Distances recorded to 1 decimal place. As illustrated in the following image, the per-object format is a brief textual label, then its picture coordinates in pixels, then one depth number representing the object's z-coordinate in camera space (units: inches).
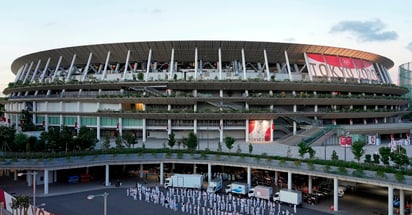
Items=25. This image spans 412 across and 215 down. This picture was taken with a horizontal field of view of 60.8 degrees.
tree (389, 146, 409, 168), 1534.2
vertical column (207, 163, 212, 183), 2055.1
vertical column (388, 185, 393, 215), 1413.8
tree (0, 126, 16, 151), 2165.2
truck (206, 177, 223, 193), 1846.7
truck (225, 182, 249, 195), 1797.5
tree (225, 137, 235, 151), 2156.7
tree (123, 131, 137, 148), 2332.3
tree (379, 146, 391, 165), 1596.2
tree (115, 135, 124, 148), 2294.7
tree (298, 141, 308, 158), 1859.0
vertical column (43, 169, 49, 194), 1830.5
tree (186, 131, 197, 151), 2190.8
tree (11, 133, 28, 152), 2145.7
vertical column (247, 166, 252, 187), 1941.4
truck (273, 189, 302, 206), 1598.2
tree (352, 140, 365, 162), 1696.6
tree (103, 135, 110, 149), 2255.7
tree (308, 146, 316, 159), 1840.6
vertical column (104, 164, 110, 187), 2027.6
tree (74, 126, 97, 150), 2186.3
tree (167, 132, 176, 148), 2248.0
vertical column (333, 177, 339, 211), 1573.1
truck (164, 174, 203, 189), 1916.8
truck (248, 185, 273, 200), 1701.5
